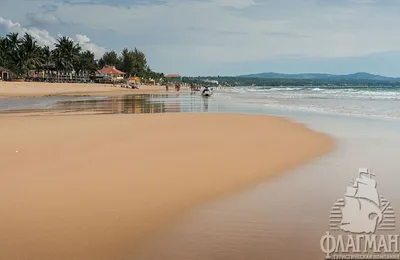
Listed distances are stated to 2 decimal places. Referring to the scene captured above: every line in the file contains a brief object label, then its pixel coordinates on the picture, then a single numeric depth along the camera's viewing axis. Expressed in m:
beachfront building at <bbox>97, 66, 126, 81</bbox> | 103.38
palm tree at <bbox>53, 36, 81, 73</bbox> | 87.00
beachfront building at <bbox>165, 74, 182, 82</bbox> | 182.93
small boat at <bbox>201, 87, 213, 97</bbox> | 53.40
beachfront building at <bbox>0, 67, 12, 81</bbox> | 66.94
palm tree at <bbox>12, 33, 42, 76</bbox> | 74.81
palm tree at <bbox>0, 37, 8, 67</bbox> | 73.75
